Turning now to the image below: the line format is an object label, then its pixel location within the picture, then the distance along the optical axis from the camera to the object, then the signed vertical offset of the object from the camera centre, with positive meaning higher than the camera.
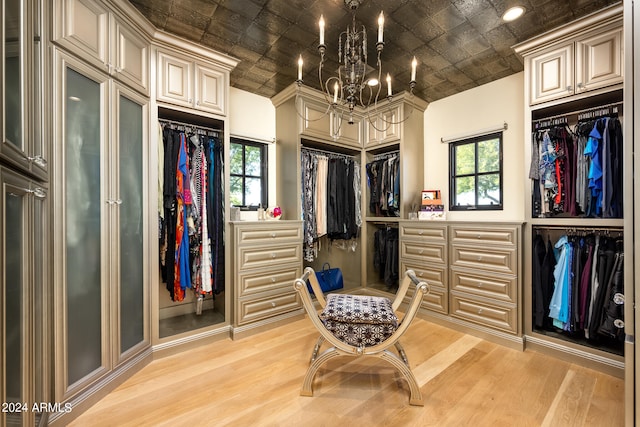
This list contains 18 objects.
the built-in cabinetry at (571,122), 1.95 +0.74
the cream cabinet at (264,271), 2.54 -0.58
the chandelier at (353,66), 1.56 +0.93
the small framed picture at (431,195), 3.22 +0.20
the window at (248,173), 3.11 +0.46
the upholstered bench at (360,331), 1.62 -0.73
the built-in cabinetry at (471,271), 2.36 -0.58
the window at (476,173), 2.95 +0.44
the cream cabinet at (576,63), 1.92 +1.12
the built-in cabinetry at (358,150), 3.03 +0.80
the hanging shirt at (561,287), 2.18 -0.61
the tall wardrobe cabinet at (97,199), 1.51 +0.09
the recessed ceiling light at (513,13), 1.91 +1.42
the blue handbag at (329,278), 3.49 -0.86
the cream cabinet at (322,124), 3.00 +1.04
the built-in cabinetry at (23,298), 0.93 -0.35
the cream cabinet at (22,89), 0.97 +0.52
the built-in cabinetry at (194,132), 2.16 +0.75
